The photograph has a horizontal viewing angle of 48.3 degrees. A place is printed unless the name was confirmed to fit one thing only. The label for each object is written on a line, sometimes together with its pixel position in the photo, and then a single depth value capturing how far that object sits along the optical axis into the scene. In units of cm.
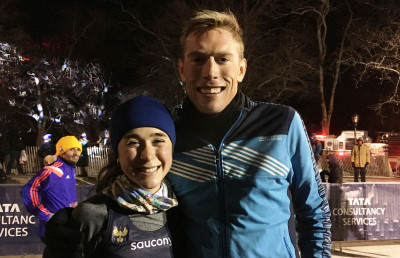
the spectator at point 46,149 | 1077
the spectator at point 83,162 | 1666
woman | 199
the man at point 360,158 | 1692
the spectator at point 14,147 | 1706
